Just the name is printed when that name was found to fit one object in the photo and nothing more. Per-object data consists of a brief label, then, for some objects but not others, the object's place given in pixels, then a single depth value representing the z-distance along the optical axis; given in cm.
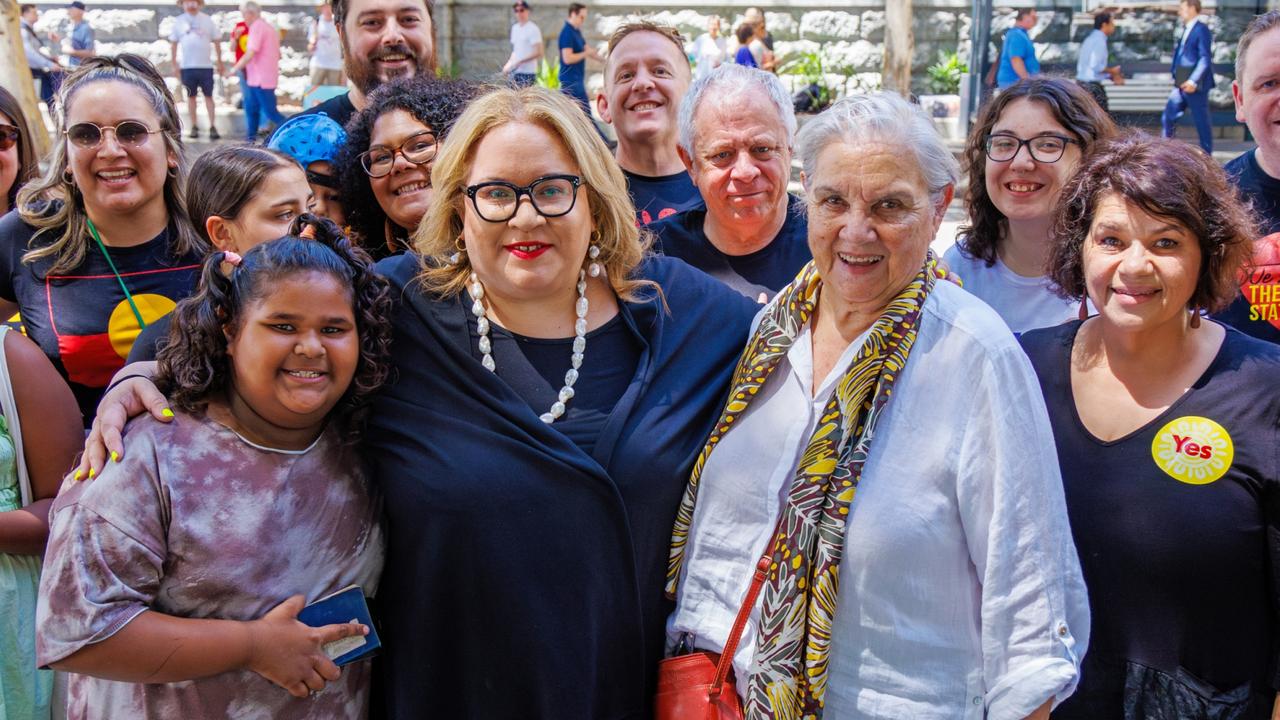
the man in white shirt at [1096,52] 1548
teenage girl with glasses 340
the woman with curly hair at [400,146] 347
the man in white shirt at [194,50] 1456
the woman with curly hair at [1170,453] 242
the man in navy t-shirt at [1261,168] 331
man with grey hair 360
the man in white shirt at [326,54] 1477
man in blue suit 1366
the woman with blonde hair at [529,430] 246
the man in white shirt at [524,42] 1588
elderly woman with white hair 221
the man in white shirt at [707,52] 1508
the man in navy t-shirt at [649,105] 463
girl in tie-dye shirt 225
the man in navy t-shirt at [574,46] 1531
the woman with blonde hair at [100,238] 323
